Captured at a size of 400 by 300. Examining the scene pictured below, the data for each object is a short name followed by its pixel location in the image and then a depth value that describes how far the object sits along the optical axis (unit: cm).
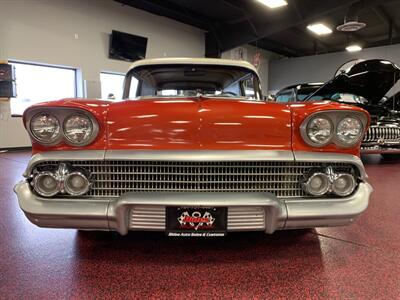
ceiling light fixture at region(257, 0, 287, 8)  732
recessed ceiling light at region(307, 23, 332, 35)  955
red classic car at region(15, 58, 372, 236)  136
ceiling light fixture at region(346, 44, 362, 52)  1106
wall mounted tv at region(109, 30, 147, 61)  864
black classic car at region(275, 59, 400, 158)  454
